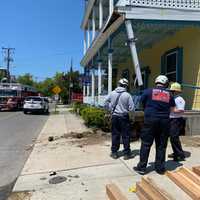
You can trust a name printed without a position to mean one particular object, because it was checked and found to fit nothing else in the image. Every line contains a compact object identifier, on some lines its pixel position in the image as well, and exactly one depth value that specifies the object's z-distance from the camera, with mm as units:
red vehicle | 21936
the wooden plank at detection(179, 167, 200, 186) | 3363
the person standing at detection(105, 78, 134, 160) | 4965
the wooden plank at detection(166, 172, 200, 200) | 3039
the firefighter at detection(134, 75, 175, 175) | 4037
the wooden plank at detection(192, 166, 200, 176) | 3569
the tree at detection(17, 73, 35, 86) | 70223
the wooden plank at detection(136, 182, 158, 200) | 3097
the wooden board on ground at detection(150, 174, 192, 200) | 3195
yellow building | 7253
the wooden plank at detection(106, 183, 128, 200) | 3219
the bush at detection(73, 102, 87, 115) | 15788
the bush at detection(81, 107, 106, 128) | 7931
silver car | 18974
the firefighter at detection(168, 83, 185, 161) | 4655
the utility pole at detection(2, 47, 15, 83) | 49997
